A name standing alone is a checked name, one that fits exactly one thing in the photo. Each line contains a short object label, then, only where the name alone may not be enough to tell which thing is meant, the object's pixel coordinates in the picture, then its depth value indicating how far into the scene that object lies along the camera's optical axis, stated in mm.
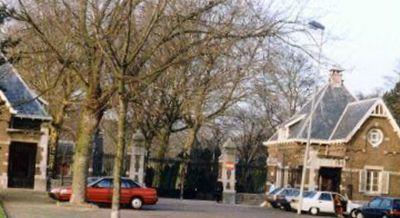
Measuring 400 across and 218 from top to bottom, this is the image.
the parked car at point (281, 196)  49281
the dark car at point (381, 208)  38250
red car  36938
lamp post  45250
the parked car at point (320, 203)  47531
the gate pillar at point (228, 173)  53469
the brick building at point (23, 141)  47469
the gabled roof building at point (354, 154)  55438
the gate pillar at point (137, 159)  52125
